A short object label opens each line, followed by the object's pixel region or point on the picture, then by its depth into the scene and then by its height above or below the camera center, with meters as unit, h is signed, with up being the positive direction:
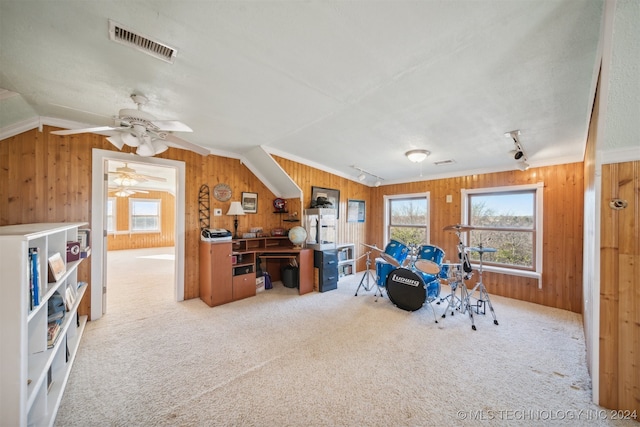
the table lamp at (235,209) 3.76 +0.08
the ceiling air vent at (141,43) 1.36 +1.11
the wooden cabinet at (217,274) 3.37 -0.92
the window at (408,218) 5.07 -0.09
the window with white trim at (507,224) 3.73 -0.17
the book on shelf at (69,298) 1.98 -0.78
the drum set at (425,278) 3.10 -0.95
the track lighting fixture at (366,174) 4.76 +0.90
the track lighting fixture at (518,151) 2.65 +0.84
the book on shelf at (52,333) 1.54 -0.85
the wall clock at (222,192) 3.88 +0.38
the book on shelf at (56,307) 1.72 -0.76
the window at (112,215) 7.99 -0.04
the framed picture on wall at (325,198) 4.43 +0.35
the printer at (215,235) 3.42 -0.33
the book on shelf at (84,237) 2.55 -0.27
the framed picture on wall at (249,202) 4.20 +0.22
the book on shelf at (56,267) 1.62 -0.41
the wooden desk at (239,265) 3.40 -0.86
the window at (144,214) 8.38 -0.01
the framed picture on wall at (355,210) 5.42 +0.10
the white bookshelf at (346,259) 5.11 -1.07
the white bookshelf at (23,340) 1.04 -0.67
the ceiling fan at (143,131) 1.80 +0.76
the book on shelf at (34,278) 1.25 -0.36
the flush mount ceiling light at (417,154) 3.28 +0.88
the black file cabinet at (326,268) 4.14 -1.01
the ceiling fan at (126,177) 4.95 +0.91
